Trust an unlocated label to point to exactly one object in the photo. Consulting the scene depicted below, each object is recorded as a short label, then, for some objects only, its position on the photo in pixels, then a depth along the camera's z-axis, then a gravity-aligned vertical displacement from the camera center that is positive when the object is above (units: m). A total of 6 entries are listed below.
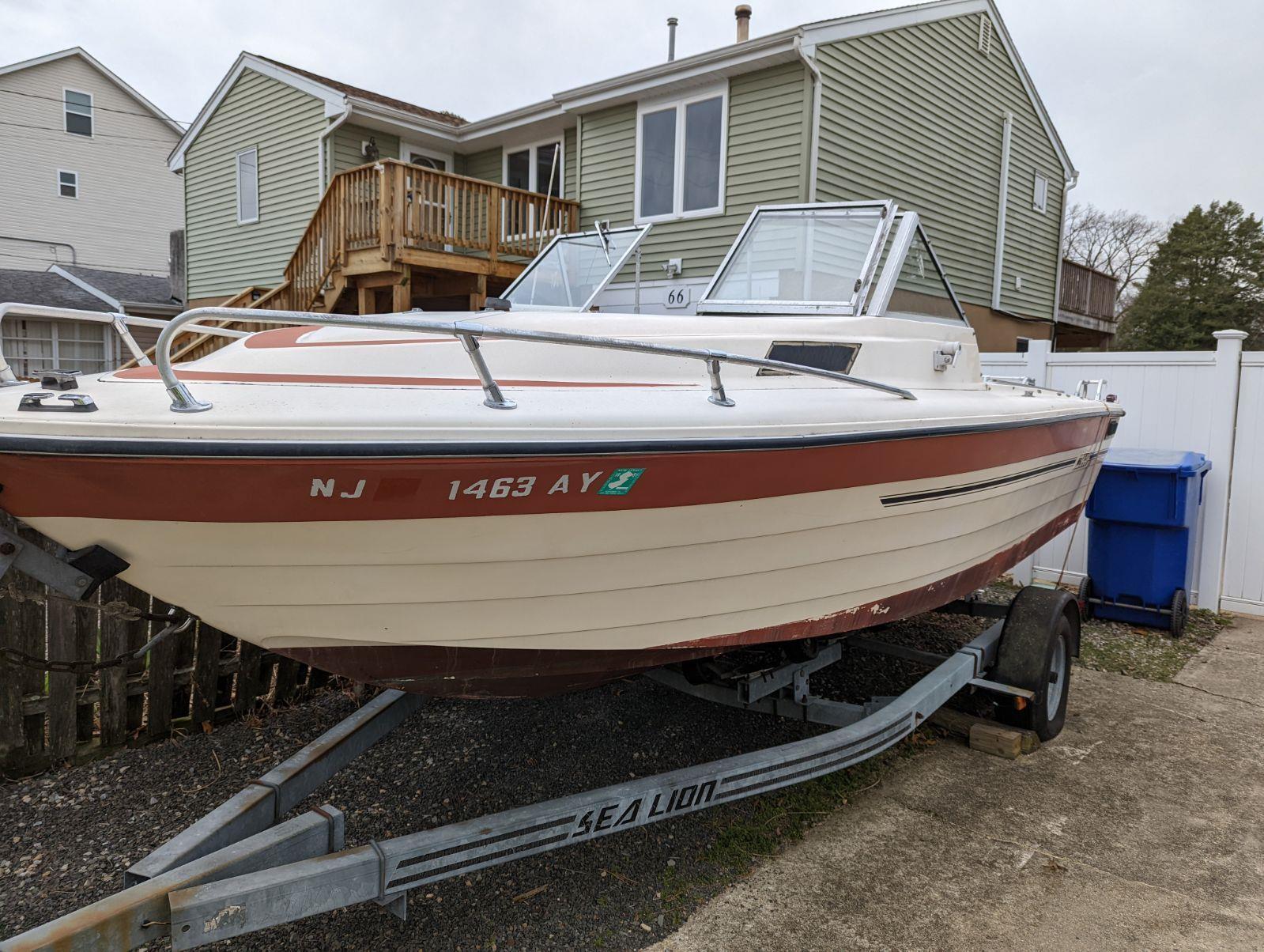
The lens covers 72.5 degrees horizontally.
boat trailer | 1.95 -1.22
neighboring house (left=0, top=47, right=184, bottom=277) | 22.20 +5.40
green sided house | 9.80 +3.00
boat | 1.97 -0.26
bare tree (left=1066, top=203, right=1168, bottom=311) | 35.88 +6.70
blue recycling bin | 5.73 -0.91
